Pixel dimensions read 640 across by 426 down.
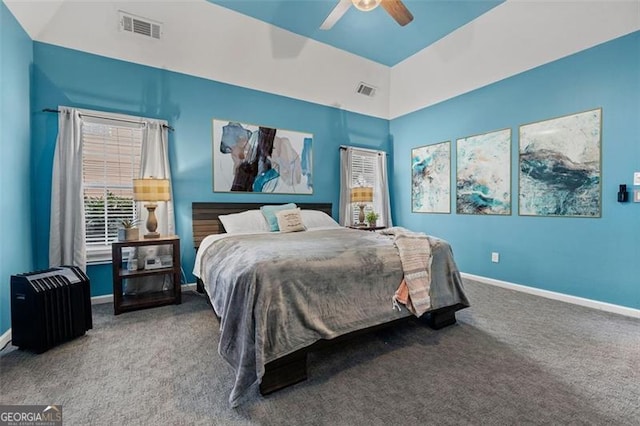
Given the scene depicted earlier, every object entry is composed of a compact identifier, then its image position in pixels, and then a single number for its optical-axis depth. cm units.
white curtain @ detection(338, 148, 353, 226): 470
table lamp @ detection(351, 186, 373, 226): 455
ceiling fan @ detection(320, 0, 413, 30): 238
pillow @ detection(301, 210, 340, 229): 378
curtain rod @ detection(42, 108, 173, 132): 278
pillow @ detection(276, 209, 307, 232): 338
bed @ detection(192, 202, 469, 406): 157
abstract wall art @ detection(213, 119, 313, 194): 374
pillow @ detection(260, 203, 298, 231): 348
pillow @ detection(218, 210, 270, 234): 336
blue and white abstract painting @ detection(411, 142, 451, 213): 441
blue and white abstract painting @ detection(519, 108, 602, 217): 294
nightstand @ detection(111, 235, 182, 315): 276
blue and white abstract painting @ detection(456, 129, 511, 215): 368
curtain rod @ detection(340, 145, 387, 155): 471
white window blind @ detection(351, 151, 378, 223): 486
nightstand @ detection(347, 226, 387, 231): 440
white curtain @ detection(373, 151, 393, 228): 508
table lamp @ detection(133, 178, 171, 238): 290
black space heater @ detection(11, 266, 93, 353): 200
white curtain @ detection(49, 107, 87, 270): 278
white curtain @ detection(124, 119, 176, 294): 319
